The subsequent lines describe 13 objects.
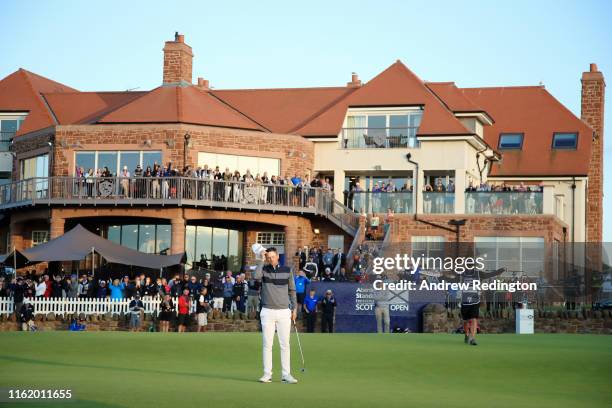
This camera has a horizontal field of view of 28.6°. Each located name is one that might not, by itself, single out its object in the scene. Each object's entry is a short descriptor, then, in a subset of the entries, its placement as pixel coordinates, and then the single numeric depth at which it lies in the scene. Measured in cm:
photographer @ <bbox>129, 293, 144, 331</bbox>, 3962
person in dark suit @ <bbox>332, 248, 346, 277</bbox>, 4548
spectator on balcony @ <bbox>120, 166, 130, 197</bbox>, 4938
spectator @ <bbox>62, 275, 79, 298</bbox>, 4353
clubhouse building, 5016
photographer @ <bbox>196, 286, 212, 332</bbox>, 3950
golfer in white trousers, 1762
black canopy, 4409
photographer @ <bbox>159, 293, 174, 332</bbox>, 3925
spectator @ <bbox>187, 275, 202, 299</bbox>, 4109
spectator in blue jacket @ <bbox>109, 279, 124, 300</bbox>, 4200
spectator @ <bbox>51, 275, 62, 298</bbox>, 4376
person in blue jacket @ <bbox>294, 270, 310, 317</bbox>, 3956
